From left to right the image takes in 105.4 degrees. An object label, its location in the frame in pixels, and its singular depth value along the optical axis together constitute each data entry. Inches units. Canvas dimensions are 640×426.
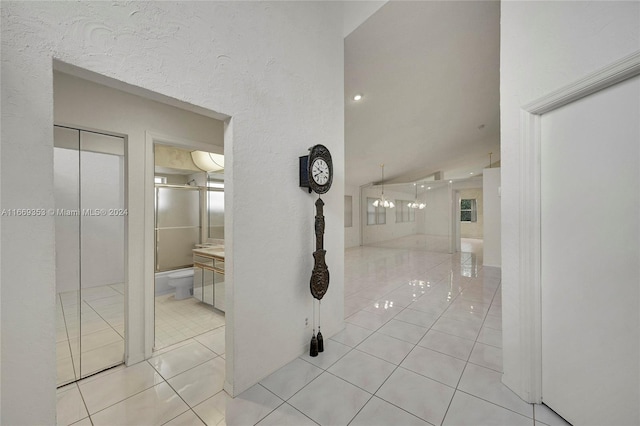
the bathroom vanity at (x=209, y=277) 117.8
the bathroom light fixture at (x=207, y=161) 128.4
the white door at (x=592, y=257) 45.6
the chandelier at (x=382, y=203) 329.1
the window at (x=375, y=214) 356.8
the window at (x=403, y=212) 372.2
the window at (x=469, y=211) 449.7
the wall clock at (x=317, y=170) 77.8
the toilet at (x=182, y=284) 137.1
